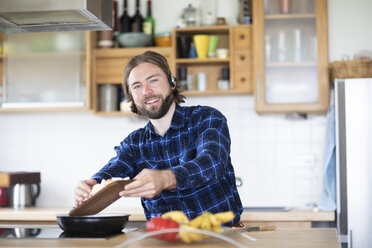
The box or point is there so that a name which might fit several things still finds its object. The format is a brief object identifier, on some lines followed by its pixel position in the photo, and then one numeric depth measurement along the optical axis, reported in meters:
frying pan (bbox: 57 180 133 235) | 1.79
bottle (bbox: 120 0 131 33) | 4.34
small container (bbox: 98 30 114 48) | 4.32
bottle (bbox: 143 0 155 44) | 4.29
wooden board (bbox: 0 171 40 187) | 4.13
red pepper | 1.54
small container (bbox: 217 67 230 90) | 4.14
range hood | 2.27
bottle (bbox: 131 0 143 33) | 4.30
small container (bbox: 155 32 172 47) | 4.24
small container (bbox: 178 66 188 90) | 4.17
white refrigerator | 3.54
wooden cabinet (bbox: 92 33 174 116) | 4.25
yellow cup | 4.13
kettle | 4.22
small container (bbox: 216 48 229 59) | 4.16
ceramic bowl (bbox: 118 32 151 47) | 4.22
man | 2.17
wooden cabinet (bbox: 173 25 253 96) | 4.10
